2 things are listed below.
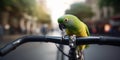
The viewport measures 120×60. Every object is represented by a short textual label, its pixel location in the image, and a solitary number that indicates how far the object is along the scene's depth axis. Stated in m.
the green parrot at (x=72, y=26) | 0.65
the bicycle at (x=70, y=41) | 0.62
